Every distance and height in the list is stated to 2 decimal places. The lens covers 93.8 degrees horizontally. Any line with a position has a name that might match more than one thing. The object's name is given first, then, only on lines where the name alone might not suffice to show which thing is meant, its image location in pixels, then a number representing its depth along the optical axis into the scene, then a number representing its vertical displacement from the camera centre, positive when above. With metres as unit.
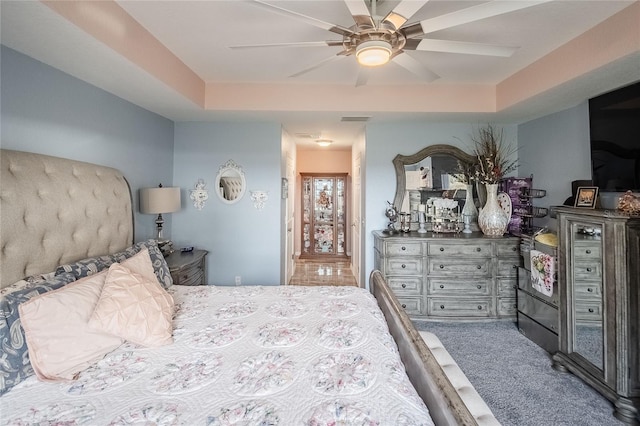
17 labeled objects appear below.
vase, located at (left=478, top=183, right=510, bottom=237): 3.43 +0.01
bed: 0.99 -0.59
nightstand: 2.76 -0.48
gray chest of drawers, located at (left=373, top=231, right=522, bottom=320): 3.34 -0.62
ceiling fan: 1.41 +1.01
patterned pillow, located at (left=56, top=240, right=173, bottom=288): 1.70 -0.29
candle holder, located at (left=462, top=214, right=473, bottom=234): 3.78 -0.04
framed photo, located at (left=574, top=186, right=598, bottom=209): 2.47 +0.18
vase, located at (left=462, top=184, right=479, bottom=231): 3.87 +0.11
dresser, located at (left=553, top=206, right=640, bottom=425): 1.95 -0.61
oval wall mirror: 3.88 +0.46
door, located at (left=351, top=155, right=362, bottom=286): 4.75 -0.04
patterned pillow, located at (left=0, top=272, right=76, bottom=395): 1.13 -0.50
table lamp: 2.98 +0.17
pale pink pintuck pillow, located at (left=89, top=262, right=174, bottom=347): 1.38 -0.45
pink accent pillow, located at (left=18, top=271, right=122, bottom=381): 1.19 -0.49
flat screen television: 2.31 +0.65
